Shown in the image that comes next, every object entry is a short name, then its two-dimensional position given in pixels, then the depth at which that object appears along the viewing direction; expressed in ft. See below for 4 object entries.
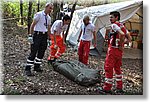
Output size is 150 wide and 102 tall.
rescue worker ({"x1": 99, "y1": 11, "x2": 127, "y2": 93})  8.09
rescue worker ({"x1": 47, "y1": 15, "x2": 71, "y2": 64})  8.98
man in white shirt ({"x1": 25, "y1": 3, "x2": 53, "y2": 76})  8.56
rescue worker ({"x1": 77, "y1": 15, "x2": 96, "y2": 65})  9.27
